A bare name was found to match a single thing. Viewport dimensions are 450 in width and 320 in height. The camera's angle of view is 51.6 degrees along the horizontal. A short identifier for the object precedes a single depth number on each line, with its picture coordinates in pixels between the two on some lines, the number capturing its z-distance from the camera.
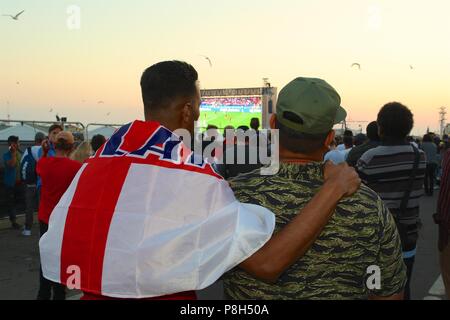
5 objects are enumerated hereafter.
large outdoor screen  39.72
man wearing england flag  1.37
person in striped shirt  3.47
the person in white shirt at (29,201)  8.92
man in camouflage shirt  1.67
